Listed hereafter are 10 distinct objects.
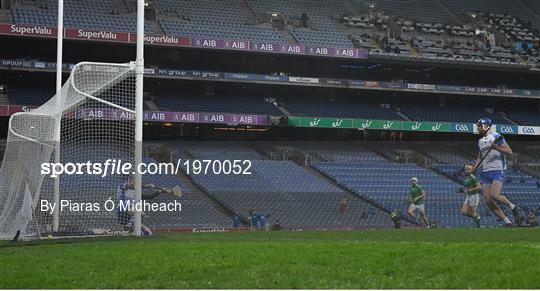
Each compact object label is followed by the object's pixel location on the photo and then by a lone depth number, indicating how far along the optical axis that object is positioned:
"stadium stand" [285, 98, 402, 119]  42.28
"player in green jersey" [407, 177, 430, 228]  20.55
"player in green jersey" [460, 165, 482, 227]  17.69
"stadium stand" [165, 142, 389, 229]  30.02
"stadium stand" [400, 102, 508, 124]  44.56
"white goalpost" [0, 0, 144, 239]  13.55
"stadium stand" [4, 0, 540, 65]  40.03
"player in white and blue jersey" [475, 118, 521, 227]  15.25
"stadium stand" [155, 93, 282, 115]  39.69
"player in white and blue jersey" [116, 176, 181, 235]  15.33
